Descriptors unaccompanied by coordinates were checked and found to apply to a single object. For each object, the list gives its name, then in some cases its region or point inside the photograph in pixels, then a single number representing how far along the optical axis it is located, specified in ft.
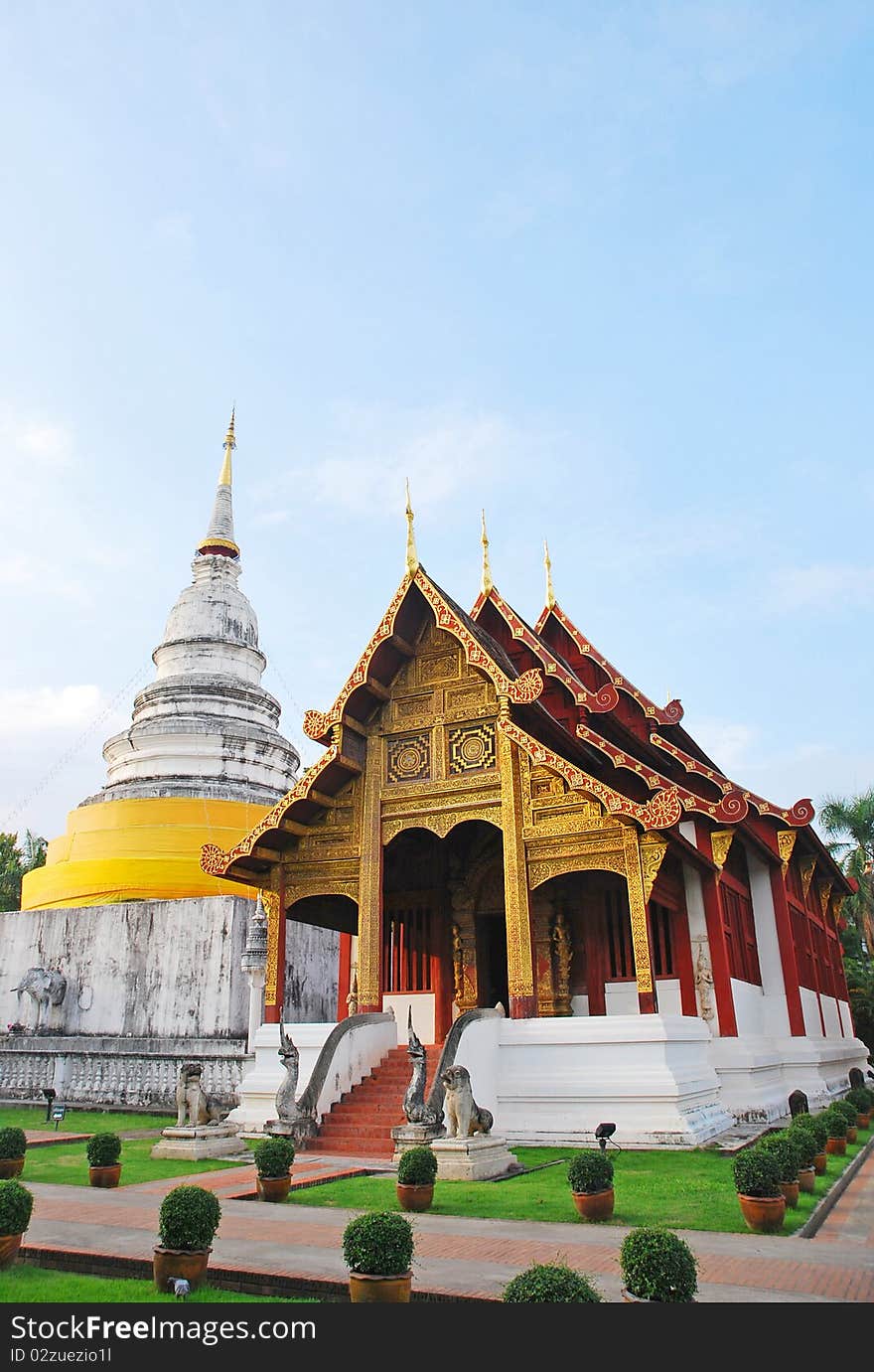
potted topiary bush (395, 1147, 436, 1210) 24.23
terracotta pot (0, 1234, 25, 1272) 18.08
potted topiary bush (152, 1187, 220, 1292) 16.66
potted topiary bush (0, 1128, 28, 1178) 30.14
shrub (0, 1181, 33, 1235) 17.98
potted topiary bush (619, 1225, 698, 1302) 13.38
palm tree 103.96
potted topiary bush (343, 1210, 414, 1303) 14.75
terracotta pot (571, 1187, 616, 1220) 22.12
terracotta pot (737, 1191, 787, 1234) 20.71
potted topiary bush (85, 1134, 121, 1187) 28.81
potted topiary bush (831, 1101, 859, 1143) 35.32
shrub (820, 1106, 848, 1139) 32.58
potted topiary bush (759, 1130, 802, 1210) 22.77
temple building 37.73
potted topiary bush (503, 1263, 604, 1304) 11.61
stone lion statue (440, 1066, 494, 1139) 30.83
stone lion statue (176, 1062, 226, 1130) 36.17
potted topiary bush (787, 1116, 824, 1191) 25.35
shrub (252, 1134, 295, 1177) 25.34
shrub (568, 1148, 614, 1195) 22.22
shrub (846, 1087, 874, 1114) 44.77
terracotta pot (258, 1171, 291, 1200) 25.40
